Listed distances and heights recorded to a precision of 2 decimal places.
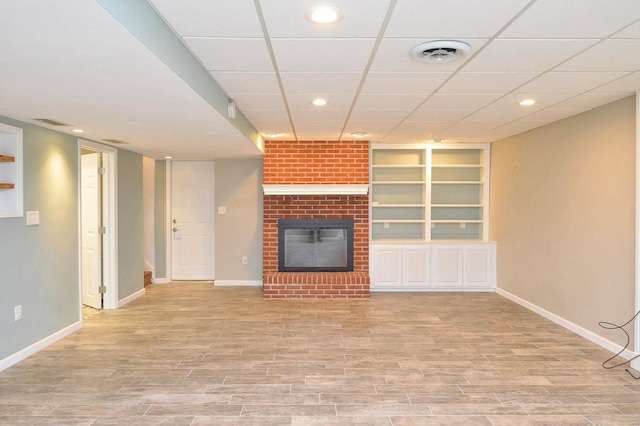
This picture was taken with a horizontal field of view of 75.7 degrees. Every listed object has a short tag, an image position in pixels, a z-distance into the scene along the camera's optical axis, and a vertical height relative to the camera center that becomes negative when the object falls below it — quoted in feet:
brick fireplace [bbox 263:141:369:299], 19.24 +0.31
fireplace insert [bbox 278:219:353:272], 20.53 -1.98
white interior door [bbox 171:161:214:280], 22.90 +0.01
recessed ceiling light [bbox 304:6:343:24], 6.31 +3.01
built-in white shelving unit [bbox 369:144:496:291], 20.53 -0.67
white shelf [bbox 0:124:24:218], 11.61 +0.96
